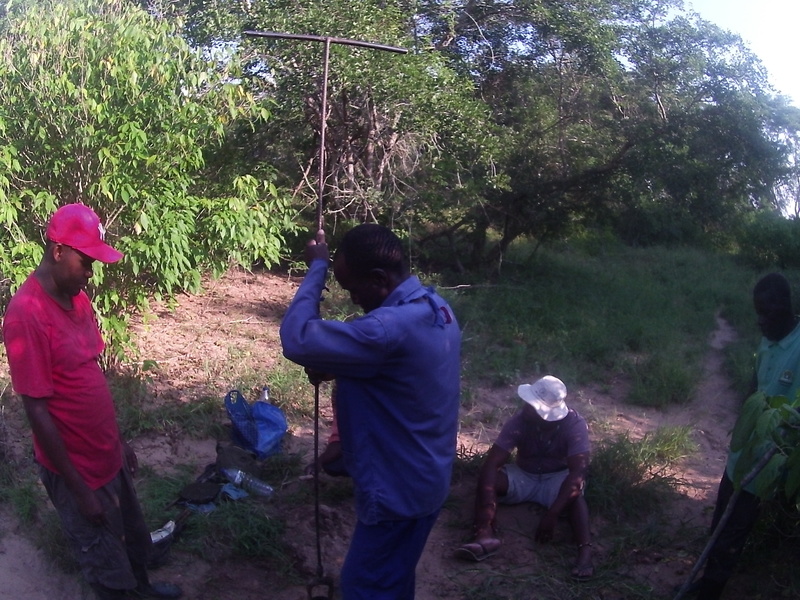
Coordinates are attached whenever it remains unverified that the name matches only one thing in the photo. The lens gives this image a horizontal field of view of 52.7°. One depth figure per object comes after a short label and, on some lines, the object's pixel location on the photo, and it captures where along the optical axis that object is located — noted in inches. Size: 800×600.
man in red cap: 108.9
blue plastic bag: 201.8
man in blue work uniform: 91.7
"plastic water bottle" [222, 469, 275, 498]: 184.5
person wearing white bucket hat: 175.0
